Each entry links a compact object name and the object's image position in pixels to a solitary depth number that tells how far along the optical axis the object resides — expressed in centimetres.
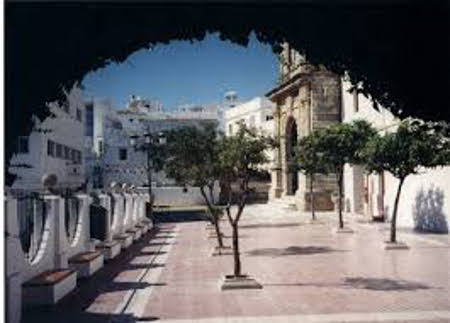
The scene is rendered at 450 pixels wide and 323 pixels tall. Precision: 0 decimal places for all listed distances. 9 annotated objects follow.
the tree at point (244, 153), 1096
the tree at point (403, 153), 1381
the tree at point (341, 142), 1925
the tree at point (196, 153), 1222
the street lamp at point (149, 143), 1666
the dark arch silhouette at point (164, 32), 647
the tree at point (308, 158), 2102
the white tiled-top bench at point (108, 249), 1345
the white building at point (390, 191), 1733
